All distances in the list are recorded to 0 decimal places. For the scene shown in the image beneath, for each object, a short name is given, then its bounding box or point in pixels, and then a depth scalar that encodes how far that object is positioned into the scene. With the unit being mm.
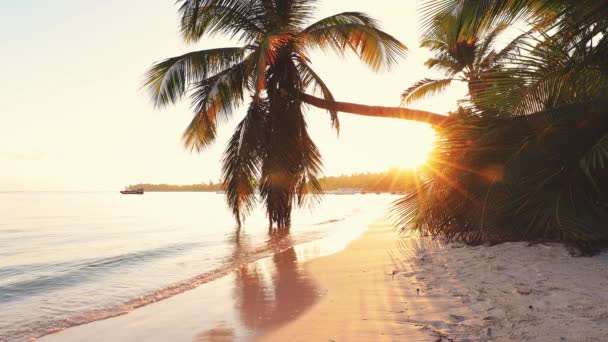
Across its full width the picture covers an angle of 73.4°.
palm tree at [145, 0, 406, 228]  11320
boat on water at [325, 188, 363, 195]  140350
